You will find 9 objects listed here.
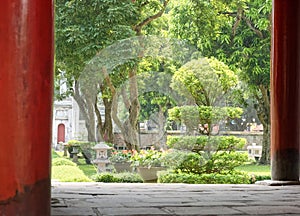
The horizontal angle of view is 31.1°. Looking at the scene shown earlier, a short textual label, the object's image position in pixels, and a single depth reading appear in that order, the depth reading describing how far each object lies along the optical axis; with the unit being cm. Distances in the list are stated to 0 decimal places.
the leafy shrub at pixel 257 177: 1298
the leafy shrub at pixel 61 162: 1448
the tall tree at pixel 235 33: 1566
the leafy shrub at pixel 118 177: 1237
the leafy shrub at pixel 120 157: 1423
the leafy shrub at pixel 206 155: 1262
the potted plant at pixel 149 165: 1348
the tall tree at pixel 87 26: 1348
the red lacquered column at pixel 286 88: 583
